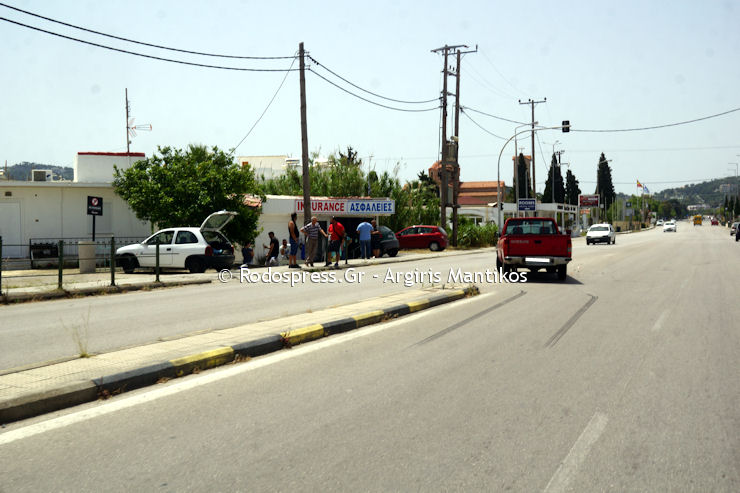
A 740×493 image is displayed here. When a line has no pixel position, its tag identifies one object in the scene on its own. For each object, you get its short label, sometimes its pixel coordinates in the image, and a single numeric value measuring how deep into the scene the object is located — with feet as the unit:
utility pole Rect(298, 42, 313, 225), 88.28
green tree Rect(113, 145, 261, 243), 87.66
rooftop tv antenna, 171.53
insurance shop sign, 107.86
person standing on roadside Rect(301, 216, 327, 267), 71.61
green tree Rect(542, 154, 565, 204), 354.68
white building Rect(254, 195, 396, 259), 101.14
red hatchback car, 124.16
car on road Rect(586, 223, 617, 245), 160.25
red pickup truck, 57.06
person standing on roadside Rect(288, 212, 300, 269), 71.46
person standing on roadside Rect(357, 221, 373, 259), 88.17
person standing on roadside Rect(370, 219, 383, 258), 100.22
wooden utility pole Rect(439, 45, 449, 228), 132.57
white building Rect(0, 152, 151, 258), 90.84
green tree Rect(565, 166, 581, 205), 400.47
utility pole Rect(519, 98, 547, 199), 184.72
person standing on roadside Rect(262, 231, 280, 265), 82.64
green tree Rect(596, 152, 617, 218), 459.73
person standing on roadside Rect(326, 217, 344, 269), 74.64
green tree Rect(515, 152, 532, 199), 368.38
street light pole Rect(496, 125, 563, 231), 137.49
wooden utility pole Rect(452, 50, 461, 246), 136.05
